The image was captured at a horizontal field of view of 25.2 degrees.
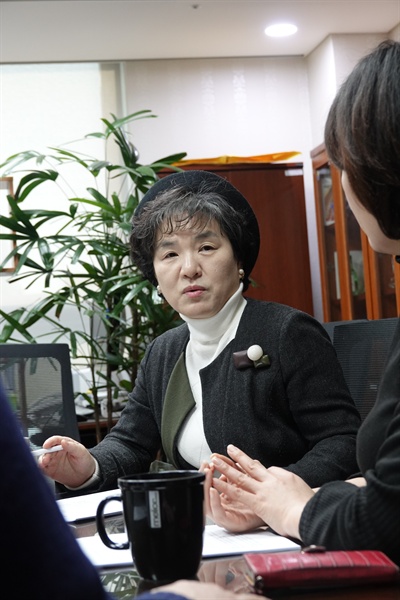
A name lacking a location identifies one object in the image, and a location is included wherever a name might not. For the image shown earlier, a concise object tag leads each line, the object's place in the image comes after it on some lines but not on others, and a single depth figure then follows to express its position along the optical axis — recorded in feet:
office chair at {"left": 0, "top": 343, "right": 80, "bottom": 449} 6.85
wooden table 2.77
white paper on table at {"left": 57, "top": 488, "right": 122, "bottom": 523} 4.37
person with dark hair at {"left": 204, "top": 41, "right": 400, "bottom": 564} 3.17
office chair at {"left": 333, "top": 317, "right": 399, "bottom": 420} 5.84
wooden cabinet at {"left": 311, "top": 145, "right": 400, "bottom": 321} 16.85
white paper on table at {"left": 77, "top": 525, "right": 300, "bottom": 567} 3.36
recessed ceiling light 17.98
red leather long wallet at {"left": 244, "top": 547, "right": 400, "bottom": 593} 2.73
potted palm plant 12.46
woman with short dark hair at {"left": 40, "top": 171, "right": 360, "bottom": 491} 5.41
